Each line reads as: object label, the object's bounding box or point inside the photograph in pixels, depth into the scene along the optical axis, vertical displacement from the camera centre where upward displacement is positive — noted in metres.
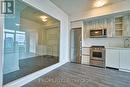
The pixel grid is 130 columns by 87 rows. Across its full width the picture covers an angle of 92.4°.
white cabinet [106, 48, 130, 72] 2.48 -0.63
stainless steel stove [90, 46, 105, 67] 2.90 -0.60
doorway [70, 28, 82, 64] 3.46 -0.09
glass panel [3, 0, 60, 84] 1.58 +0.06
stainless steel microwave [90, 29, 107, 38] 2.94 +0.50
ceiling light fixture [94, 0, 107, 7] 2.54 +1.71
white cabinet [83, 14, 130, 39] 2.69 +0.89
